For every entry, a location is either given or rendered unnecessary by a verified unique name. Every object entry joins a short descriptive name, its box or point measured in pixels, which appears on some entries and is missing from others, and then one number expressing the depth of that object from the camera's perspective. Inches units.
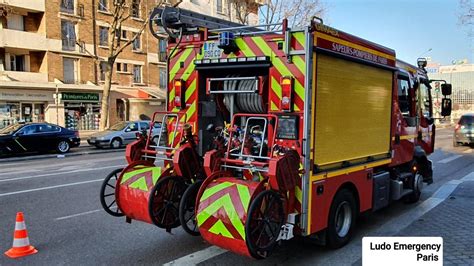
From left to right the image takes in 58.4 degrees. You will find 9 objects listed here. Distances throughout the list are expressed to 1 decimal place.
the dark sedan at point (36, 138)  674.8
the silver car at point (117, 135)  816.3
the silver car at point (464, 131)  780.6
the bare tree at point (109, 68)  1030.4
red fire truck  172.4
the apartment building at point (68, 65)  1106.1
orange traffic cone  206.7
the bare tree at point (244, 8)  1393.9
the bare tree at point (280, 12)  1369.3
